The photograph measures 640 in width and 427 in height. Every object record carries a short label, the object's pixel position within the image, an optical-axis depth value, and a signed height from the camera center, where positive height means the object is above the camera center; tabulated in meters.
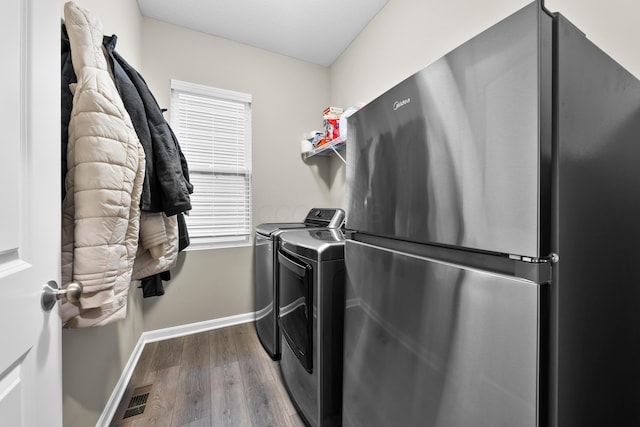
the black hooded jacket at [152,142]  1.13 +0.34
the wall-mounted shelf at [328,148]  2.18 +0.62
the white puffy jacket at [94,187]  0.81 +0.08
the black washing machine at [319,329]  1.20 -0.57
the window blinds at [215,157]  2.32 +0.54
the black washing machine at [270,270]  1.89 -0.46
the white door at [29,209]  0.48 +0.01
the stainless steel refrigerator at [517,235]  0.50 -0.05
